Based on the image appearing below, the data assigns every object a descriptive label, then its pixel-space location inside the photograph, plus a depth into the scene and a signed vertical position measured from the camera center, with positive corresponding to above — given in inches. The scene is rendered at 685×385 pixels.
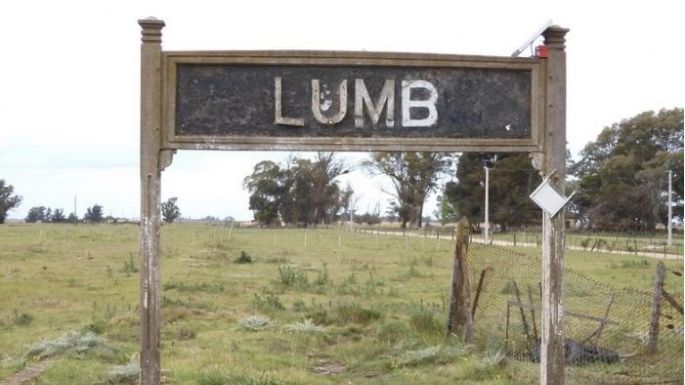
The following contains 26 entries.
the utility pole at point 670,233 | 1819.6 -48.4
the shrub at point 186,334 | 458.9 -75.9
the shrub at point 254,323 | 484.1 -73.0
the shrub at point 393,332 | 436.8 -71.2
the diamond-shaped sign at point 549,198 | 247.3 +4.7
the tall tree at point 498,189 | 2615.7 +79.5
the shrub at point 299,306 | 560.9 -72.0
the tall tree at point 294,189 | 3535.9 +100.5
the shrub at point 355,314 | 501.4 -68.7
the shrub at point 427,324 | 451.3 -67.5
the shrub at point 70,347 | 393.7 -72.6
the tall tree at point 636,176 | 2474.2 +123.9
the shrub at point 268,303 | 577.3 -71.7
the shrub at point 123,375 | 333.4 -72.7
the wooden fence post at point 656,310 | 344.5 -44.3
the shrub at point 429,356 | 370.6 -71.0
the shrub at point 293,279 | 738.8 -68.2
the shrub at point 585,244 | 1577.5 -66.5
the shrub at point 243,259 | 1074.7 -70.0
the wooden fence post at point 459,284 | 428.8 -41.0
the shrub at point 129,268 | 868.6 -69.5
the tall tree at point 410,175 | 3380.9 +164.7
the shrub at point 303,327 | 465.7 -72.4
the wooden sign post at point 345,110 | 247.1 +33.2
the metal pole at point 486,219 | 1828.2 -17.5
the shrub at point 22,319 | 517.3 -76.2
